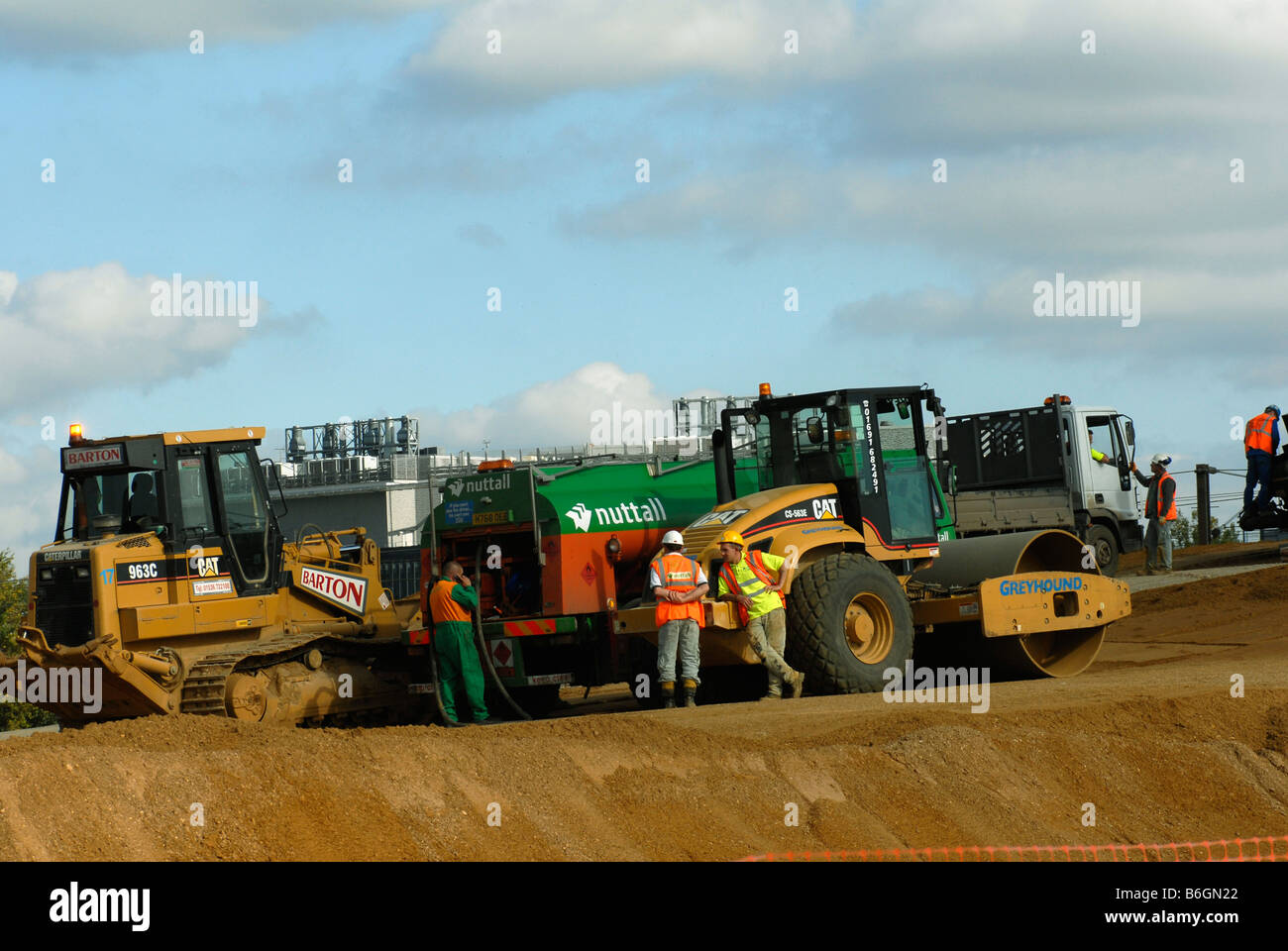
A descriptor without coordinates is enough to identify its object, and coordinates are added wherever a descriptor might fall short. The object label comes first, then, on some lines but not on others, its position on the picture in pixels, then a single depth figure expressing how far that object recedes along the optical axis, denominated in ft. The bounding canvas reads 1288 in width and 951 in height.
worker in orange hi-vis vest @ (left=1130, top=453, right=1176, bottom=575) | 80.23
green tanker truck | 49.57
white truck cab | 79.87
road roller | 47.50
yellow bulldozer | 47.93
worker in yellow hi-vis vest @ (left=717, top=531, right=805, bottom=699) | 46.06
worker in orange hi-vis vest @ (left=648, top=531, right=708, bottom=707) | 45.70
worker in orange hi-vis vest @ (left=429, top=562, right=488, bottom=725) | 48.49
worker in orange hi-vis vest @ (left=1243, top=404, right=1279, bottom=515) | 76.79
